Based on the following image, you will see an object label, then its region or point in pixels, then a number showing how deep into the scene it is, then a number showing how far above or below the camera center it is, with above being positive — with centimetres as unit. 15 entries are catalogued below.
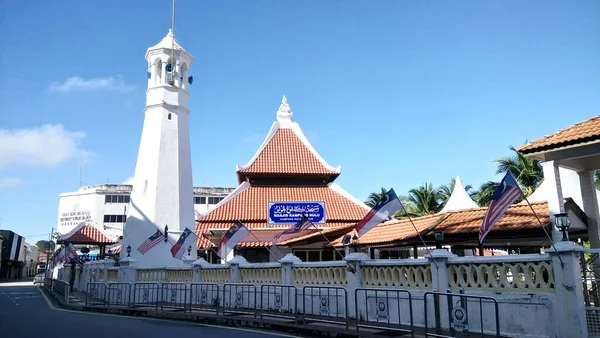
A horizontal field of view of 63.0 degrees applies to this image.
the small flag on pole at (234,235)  1859 +134
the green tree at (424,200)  4869 +680
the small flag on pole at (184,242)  2005 +118
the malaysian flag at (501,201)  1012 +139
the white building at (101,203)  7819 +1106
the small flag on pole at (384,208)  1286 +158
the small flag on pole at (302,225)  1762 +160
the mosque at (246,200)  2386 +383
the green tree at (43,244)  17820 +1043
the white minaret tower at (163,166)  2409 +527
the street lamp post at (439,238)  1094 +68
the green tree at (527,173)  3588 +692
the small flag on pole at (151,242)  2094 +124
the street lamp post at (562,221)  903 +86
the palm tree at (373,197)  5618 +828
